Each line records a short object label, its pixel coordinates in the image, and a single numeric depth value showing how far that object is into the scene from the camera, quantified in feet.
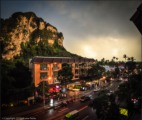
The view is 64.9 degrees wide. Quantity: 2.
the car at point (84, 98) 92.55
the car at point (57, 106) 78.21
